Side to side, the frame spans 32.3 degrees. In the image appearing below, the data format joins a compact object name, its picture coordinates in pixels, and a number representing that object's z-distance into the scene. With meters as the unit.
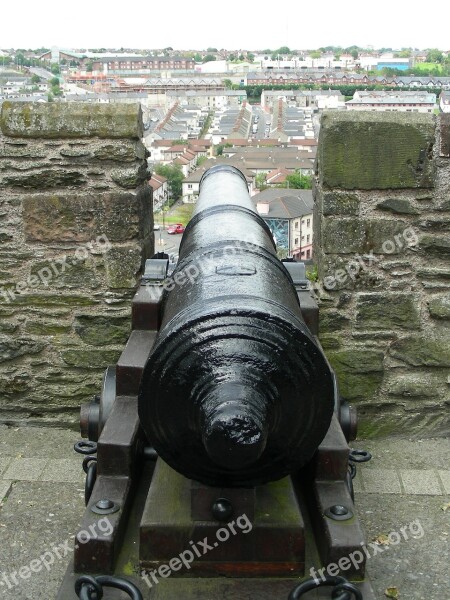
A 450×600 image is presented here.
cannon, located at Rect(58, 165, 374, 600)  1.87
